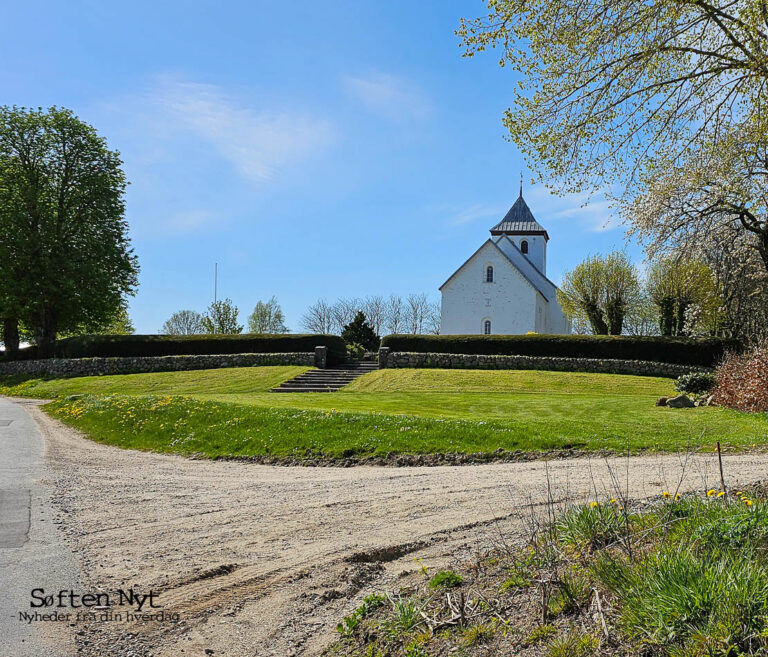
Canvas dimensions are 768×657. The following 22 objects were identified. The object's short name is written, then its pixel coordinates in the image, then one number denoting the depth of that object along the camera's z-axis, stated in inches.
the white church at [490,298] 1811.0
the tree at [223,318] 2423.7
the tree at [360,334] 1926.7
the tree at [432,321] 3198.6
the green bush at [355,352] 1557.6
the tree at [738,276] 850.8
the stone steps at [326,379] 1061.1
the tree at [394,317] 3257.9
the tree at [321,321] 3314.5
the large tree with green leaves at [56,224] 1478.8
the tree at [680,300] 1520.7
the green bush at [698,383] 835.0
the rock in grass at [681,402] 691.4
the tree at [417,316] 3275.1
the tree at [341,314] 3262.8
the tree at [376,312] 3255.4
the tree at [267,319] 3031.5
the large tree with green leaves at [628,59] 353.7
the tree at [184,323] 3385.8
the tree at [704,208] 642.2
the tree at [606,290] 1796.3
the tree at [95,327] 1721.2
